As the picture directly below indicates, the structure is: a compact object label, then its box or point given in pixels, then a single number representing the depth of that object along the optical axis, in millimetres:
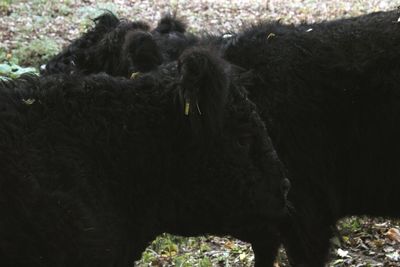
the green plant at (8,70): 12249
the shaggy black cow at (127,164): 5395
